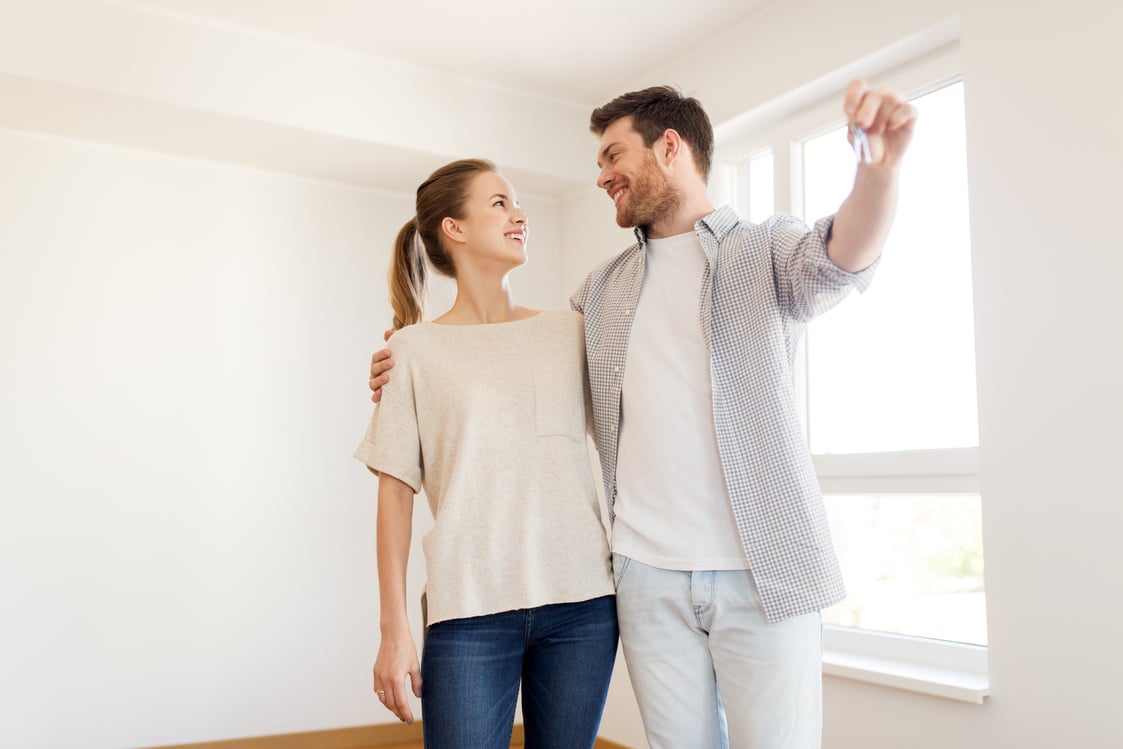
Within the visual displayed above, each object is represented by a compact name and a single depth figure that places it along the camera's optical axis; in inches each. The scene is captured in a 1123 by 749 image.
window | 104.6
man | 55.4
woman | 57.7
